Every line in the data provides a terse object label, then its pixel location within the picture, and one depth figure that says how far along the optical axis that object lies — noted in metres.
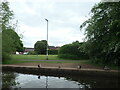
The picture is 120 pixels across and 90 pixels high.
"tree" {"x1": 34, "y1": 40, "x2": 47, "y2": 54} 27.98
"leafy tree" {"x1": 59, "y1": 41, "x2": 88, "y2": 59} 15.01
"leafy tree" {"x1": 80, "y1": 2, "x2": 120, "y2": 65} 9.24
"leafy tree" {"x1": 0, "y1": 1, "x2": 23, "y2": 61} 12.56
